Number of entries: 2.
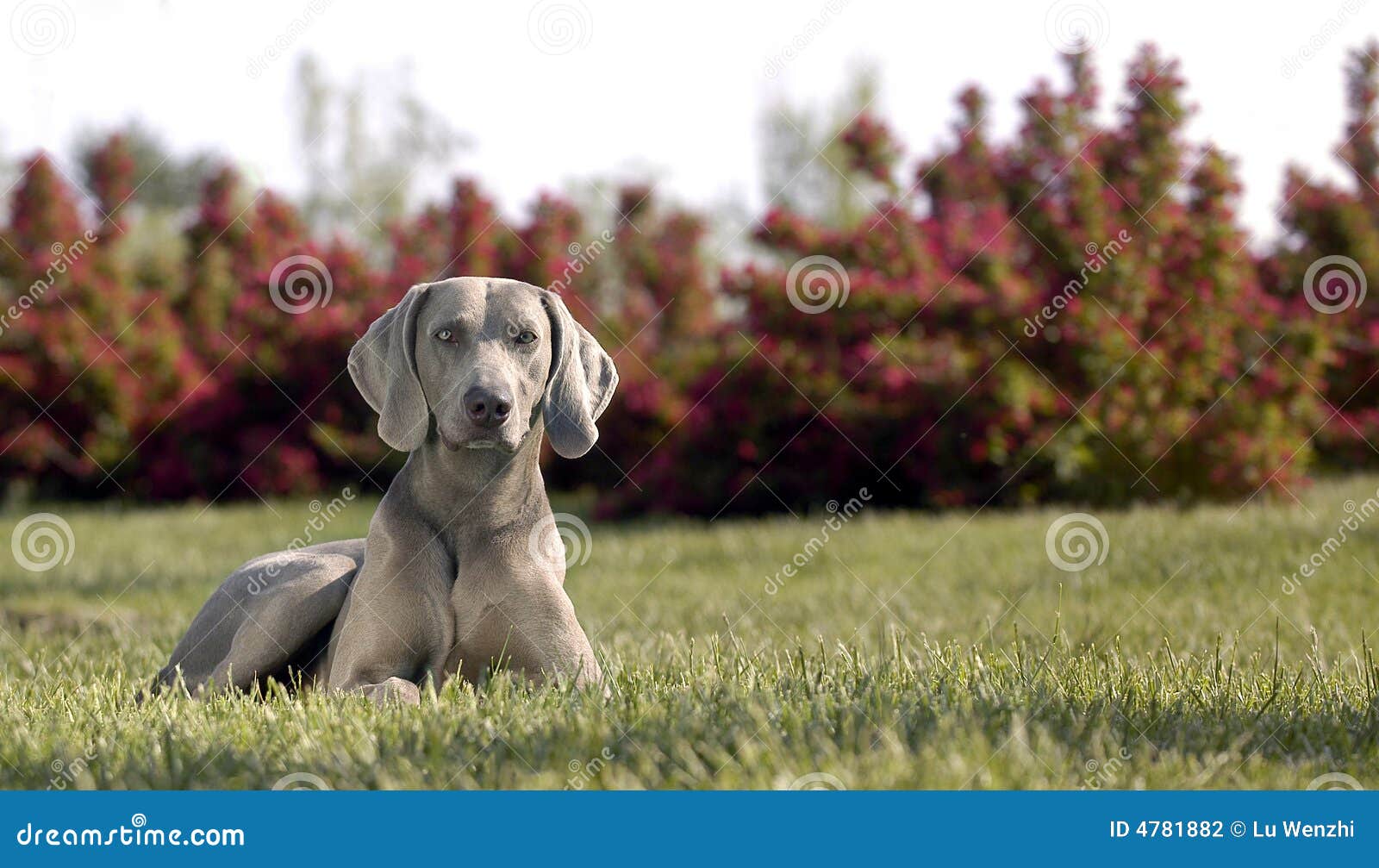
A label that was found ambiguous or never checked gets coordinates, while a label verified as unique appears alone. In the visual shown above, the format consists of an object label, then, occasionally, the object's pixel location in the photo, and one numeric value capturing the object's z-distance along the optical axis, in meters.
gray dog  3.32
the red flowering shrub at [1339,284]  13.31
